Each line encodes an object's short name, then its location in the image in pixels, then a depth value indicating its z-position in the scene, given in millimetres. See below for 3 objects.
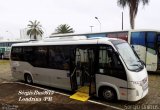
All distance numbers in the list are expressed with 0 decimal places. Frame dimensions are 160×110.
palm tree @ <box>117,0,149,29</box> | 16315
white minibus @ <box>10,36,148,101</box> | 5063
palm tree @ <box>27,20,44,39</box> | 30413
